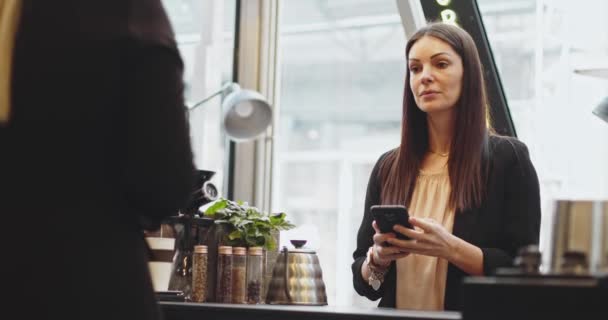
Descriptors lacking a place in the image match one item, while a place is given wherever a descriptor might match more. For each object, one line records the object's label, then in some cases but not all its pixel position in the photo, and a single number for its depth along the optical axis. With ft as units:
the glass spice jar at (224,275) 9.15
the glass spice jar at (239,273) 9.10
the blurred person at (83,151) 4.66
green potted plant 9.55
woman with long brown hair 8.17
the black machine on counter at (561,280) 5.31
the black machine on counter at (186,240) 9.45
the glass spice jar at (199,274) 9.27
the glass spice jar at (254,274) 9.15
